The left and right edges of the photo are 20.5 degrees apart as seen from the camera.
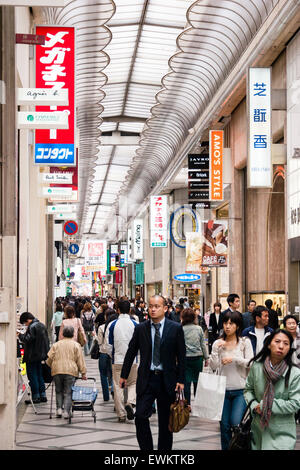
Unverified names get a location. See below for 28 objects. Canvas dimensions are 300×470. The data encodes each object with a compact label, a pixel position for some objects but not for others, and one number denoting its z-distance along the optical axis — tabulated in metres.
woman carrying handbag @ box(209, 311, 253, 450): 7.53
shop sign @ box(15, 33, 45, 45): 8.74
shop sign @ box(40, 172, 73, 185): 16.77
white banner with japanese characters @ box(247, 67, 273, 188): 16.98
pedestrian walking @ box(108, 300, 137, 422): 11.30
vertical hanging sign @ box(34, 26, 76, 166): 12.93
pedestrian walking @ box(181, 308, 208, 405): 11.48
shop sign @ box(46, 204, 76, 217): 23.72
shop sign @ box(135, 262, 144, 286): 55.27
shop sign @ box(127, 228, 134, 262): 50.17
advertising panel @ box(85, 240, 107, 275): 45.22
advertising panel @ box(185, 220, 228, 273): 24.77
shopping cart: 11.14
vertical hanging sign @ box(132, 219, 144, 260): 46.53
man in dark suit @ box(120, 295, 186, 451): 7.27
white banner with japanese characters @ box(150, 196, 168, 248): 36.25
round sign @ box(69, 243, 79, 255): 38.62
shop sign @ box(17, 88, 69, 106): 9.93
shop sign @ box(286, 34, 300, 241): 16.50
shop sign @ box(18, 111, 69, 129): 10.44
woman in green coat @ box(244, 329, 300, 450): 5.52
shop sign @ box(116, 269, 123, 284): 66.94
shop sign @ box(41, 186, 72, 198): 17.94
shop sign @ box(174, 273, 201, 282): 31.29
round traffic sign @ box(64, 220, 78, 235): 31.36
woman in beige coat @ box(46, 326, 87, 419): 11.19
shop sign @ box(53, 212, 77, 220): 28.53
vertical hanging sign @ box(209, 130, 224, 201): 23.86
